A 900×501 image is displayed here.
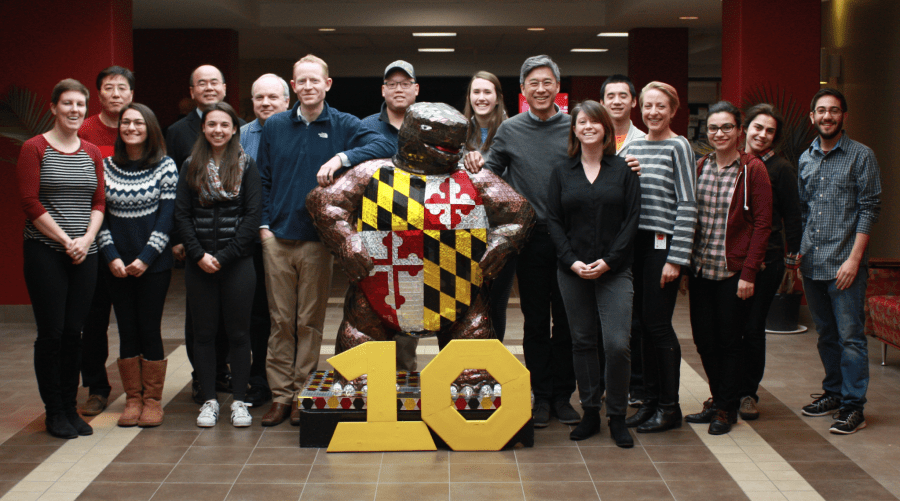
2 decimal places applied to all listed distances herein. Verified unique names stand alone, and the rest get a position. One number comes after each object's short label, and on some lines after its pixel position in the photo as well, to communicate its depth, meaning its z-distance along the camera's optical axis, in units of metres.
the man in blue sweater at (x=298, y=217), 3.71
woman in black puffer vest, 3.57
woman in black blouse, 3.33
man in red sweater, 3.93
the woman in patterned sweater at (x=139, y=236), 3.57
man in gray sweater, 3.66
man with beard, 3.61
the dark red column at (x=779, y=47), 6.09
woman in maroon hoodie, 3.47
